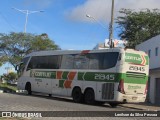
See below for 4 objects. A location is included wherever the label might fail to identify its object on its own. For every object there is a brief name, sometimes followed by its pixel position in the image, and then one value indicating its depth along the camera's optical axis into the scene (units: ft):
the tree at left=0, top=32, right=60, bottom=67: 210.59
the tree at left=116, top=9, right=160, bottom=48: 177.88
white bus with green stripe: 79.51
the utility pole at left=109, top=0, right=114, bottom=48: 112.78
